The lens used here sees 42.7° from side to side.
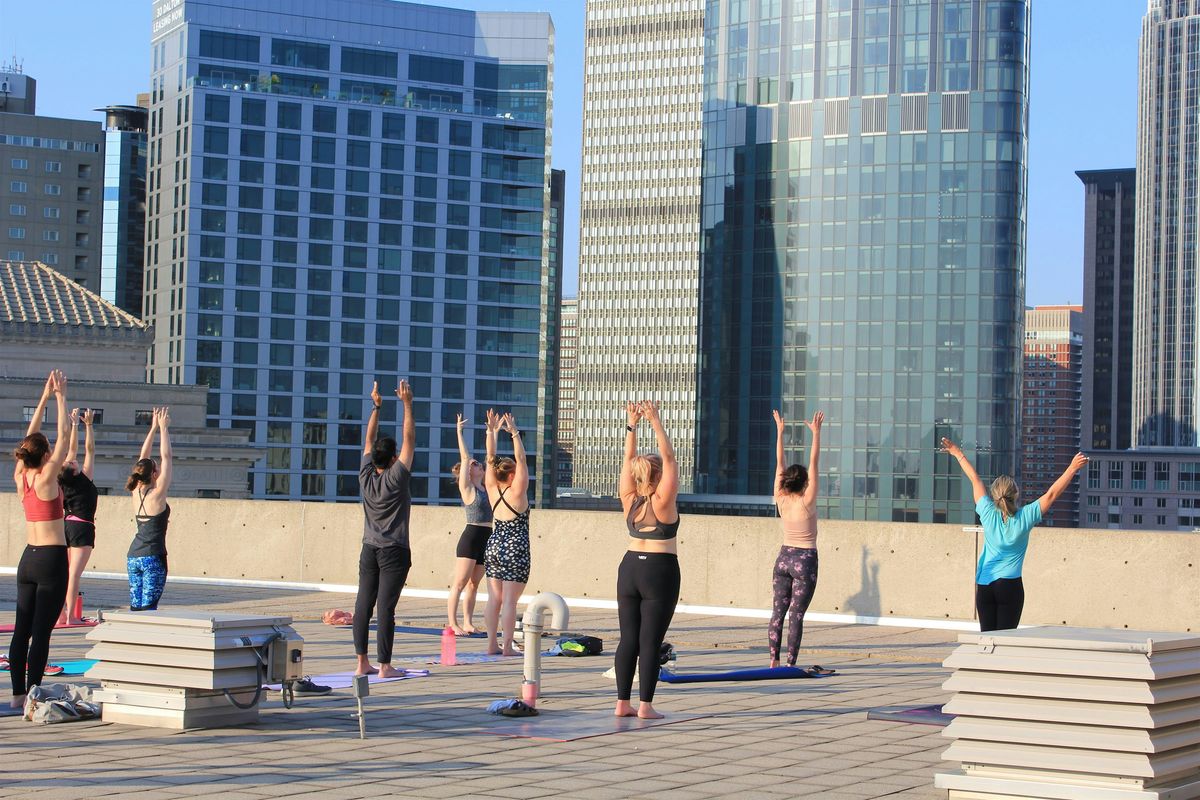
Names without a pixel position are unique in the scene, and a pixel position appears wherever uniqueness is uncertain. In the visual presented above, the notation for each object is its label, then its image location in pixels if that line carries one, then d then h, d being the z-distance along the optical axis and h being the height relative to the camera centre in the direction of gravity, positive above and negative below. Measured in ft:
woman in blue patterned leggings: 48.42 -3.05
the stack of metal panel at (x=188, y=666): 31.01 -4.64
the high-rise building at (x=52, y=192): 505.25 +81.28
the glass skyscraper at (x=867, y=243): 416.05 +59.94
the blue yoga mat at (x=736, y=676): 40.75 -6.04
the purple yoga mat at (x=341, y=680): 38.01 -6.01
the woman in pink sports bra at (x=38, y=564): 32.94 -2.73
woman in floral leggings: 42.73 -2.79
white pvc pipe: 33.94 -4.21
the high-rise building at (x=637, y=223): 563.48 +85.32
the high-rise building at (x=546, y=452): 517.14 -1.73
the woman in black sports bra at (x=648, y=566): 32.53 -2.47
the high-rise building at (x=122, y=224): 510.99 +71.78
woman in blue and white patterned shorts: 44.19 -2.76
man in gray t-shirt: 38.60 -2.36
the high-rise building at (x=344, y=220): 453.58 +68.26
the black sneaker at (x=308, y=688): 36.40 -5.84
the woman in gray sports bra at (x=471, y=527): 48.21 -2.54
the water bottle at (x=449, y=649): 43.12 -5.74
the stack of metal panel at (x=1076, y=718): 23.65 -4.06
